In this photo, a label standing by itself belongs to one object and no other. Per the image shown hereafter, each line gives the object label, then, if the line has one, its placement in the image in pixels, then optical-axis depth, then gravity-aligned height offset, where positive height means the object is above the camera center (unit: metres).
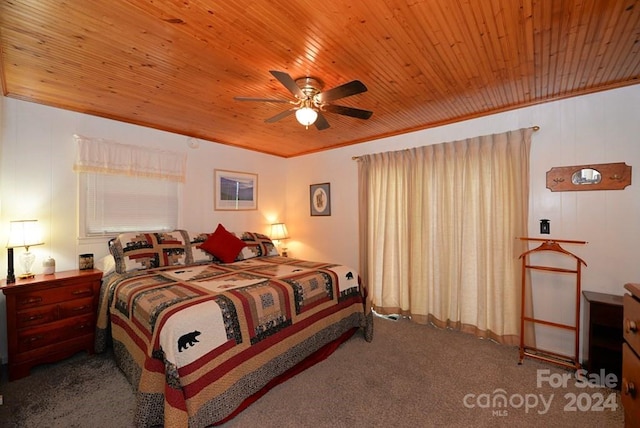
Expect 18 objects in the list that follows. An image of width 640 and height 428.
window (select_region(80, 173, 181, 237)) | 3.01 +0.12
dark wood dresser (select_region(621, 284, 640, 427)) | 0.87 -0.48
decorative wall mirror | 2.36 +0.35
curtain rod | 2.68 +0.86
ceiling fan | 1.95 +0.88
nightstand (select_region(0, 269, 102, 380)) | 2.18 -0.88
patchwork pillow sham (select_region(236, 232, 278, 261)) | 3.72 -0.46
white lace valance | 2.95 +0.63
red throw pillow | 3.44 -0.39
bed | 1.62 -0.80
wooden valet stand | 2.33 -0.95
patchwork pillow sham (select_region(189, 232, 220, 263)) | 3.34 -0.45
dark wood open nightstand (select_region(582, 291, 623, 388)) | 2.13 -0.95
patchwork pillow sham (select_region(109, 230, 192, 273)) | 2.80 -0.39
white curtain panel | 2.82 -0.18
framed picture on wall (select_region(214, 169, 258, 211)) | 4.16 +0.38
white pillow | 2.80 -0.53
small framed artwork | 4.48 +0.27
